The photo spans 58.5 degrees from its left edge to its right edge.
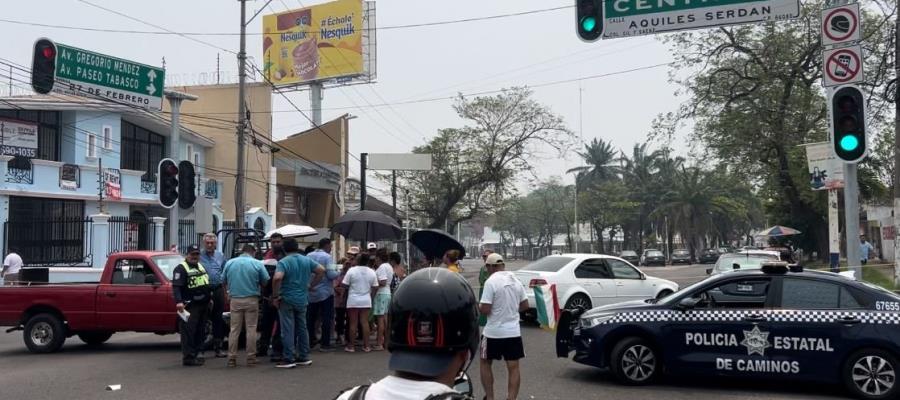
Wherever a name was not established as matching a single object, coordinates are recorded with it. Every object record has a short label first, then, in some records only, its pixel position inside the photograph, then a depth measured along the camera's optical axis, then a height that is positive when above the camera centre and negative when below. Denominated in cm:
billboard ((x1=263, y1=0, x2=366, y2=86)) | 5119 +1290
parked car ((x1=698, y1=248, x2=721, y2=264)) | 6395 -174
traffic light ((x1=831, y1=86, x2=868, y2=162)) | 1023 +141
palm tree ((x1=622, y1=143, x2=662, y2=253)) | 7581 +554
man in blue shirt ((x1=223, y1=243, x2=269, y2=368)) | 1096 -75
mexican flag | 984 -89
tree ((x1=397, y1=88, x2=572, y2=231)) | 4856 +527
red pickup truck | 1270 -106
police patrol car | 884 -112
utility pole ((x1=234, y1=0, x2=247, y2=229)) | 2366 +318
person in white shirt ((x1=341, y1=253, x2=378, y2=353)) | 1253 -86
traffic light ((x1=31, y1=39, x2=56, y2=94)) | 1360 +301
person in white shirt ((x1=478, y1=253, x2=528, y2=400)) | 812 -92
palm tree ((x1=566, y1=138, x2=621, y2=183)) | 8412 +791
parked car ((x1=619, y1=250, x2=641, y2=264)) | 6016 -157
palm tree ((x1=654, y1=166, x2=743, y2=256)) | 7088 +291
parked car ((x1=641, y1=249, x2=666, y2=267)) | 5706 -159
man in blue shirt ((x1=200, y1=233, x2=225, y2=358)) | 1226 -71
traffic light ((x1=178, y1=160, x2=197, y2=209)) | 1909 +131
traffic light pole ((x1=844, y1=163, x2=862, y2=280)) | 1122 +25
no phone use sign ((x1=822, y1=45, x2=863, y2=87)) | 1063 +222
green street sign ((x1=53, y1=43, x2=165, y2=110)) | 1681 +361
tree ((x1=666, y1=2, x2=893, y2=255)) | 3108 +570
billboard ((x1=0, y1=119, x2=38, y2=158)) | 2538 +333
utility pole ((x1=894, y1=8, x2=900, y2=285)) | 1648 +108
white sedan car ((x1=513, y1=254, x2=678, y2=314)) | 1623 -88
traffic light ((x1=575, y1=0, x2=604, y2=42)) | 1134 +307
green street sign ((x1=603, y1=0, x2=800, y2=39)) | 1084 +305
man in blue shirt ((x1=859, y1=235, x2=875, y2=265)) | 2802 -61
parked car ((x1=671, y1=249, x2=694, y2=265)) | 6406 -174
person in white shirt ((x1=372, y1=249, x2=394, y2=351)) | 1297 -96
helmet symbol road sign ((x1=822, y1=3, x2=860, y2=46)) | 1073 +281
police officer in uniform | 1113 -82
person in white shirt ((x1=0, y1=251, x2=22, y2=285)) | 2025 -57
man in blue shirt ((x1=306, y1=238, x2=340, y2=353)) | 1232 -92
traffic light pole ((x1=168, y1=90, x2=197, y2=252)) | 2031 +264
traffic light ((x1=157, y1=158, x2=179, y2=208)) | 1812 +132
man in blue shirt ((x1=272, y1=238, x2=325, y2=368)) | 1092 -82
